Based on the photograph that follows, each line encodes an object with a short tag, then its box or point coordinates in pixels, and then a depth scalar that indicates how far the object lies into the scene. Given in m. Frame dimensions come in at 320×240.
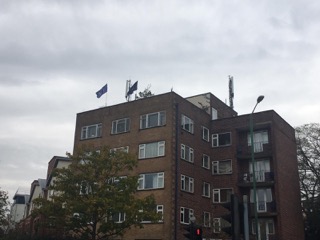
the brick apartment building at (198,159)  37.47
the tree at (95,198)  28.97
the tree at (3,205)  40.32
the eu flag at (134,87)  44.53
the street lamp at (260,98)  27.48
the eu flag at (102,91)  44.50
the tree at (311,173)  49.94
